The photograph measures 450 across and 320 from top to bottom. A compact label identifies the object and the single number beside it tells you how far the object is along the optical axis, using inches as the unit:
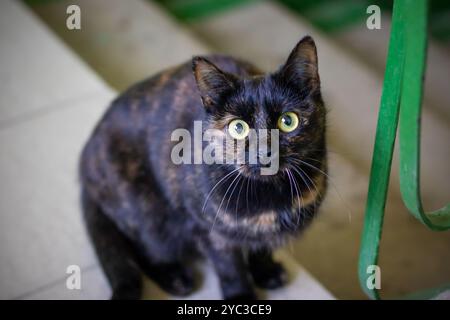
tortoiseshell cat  28.0
